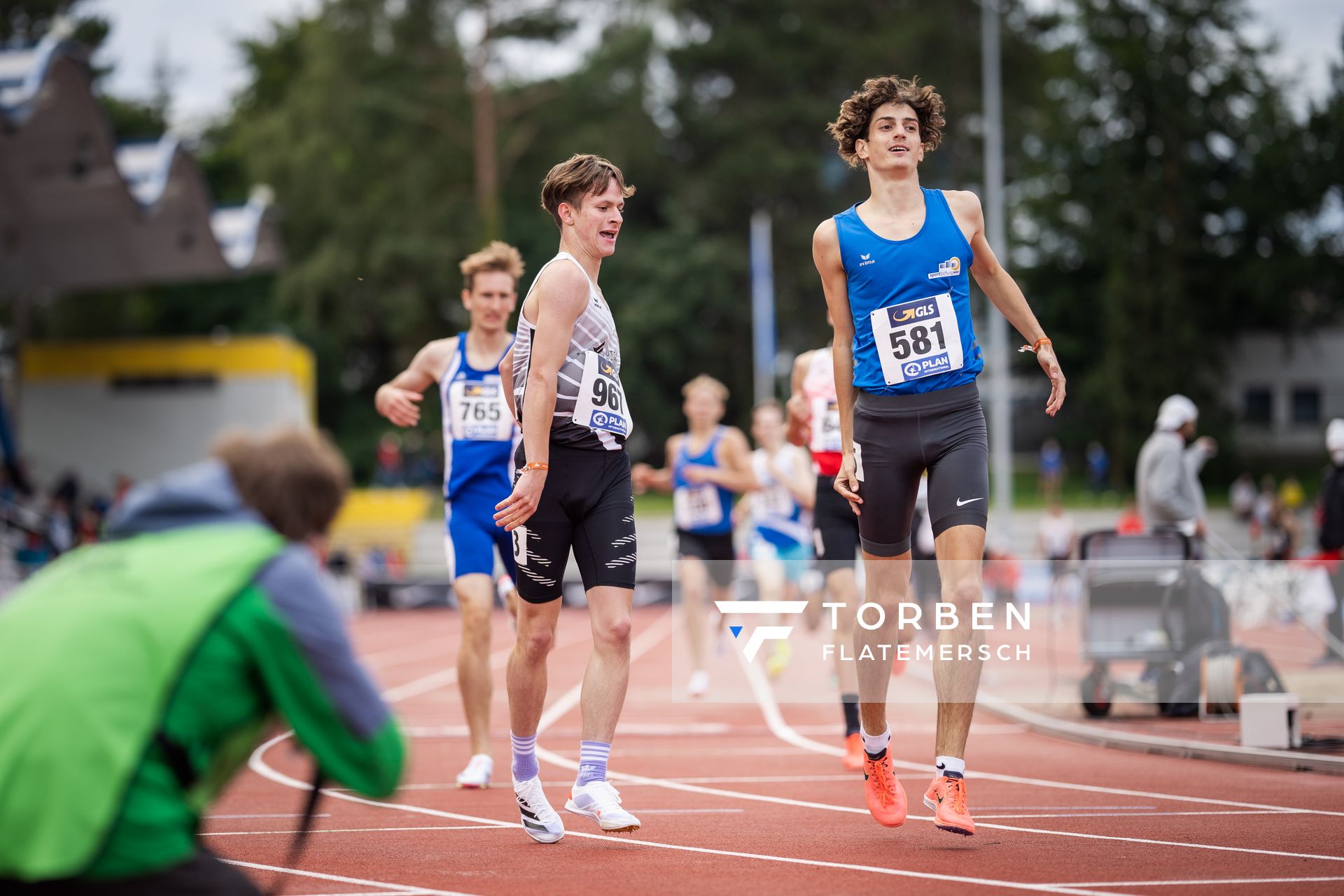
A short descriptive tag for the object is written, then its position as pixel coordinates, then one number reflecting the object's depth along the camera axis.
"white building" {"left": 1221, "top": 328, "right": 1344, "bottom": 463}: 51.97
